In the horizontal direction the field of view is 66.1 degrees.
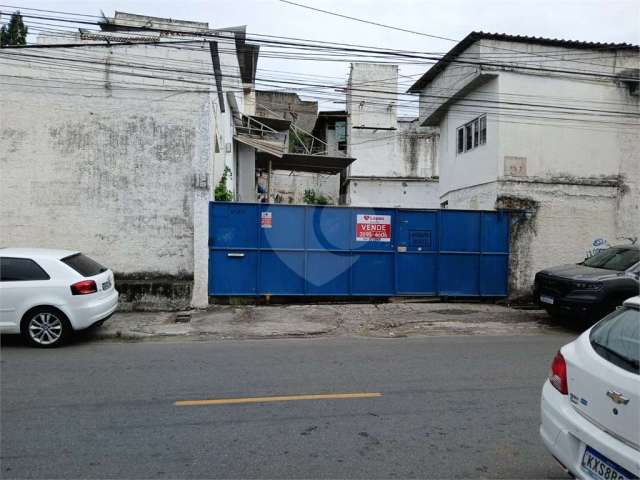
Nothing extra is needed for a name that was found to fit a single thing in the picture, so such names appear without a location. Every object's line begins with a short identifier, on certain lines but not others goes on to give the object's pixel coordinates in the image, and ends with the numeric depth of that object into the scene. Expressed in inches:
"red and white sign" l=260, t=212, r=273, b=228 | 459.8
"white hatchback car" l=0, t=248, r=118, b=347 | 292.4
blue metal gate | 455.2
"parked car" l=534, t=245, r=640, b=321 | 355.3
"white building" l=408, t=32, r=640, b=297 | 510.9
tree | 982.4
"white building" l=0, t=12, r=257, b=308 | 424.8
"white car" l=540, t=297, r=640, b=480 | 104.8
